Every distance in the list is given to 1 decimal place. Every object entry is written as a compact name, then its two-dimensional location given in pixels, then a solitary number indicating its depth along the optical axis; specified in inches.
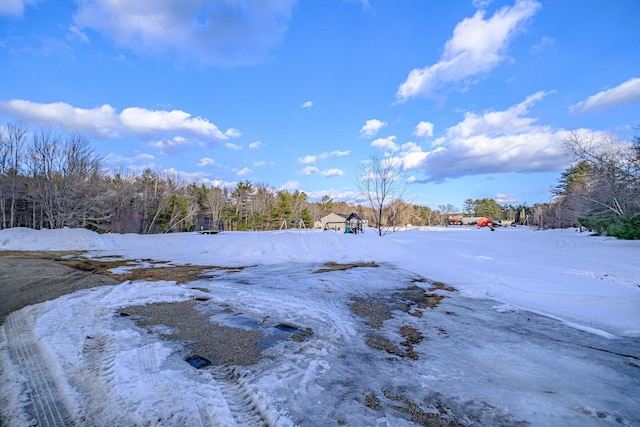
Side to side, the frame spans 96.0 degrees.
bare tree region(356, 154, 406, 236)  713.0
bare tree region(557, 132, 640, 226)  676.4
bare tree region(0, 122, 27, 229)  845.8
